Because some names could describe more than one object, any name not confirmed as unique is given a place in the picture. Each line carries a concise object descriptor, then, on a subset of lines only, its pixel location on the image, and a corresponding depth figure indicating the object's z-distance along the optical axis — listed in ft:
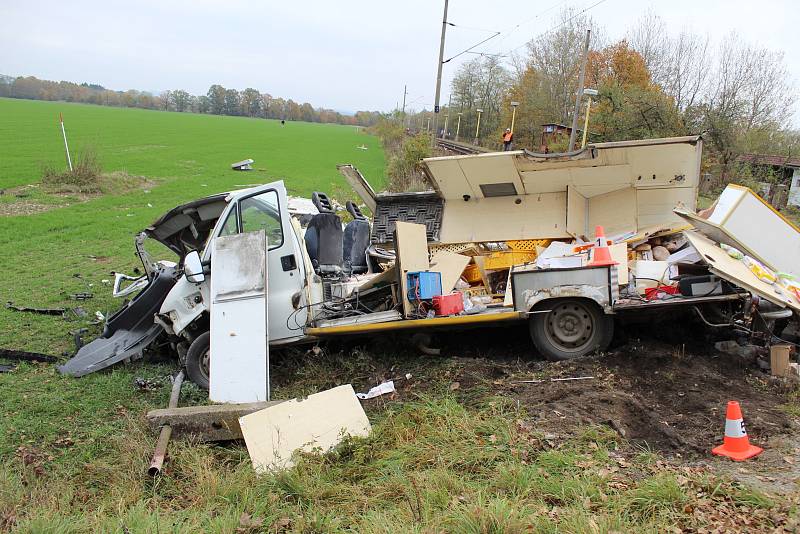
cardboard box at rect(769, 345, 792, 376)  18.21
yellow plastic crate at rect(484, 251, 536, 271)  24.81
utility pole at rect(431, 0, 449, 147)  71.36
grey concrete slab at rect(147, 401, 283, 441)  17.10
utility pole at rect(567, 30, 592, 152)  75.10
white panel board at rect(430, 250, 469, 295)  23.54
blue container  21.36
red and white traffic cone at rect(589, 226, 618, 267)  19.86
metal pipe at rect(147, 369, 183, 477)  15.20
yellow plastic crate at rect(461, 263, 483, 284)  24.70
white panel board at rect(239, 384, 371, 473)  15.83
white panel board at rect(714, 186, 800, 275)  21.56
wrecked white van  20.08
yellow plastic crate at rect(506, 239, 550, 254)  25.94
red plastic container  20.97
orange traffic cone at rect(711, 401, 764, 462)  13.88
